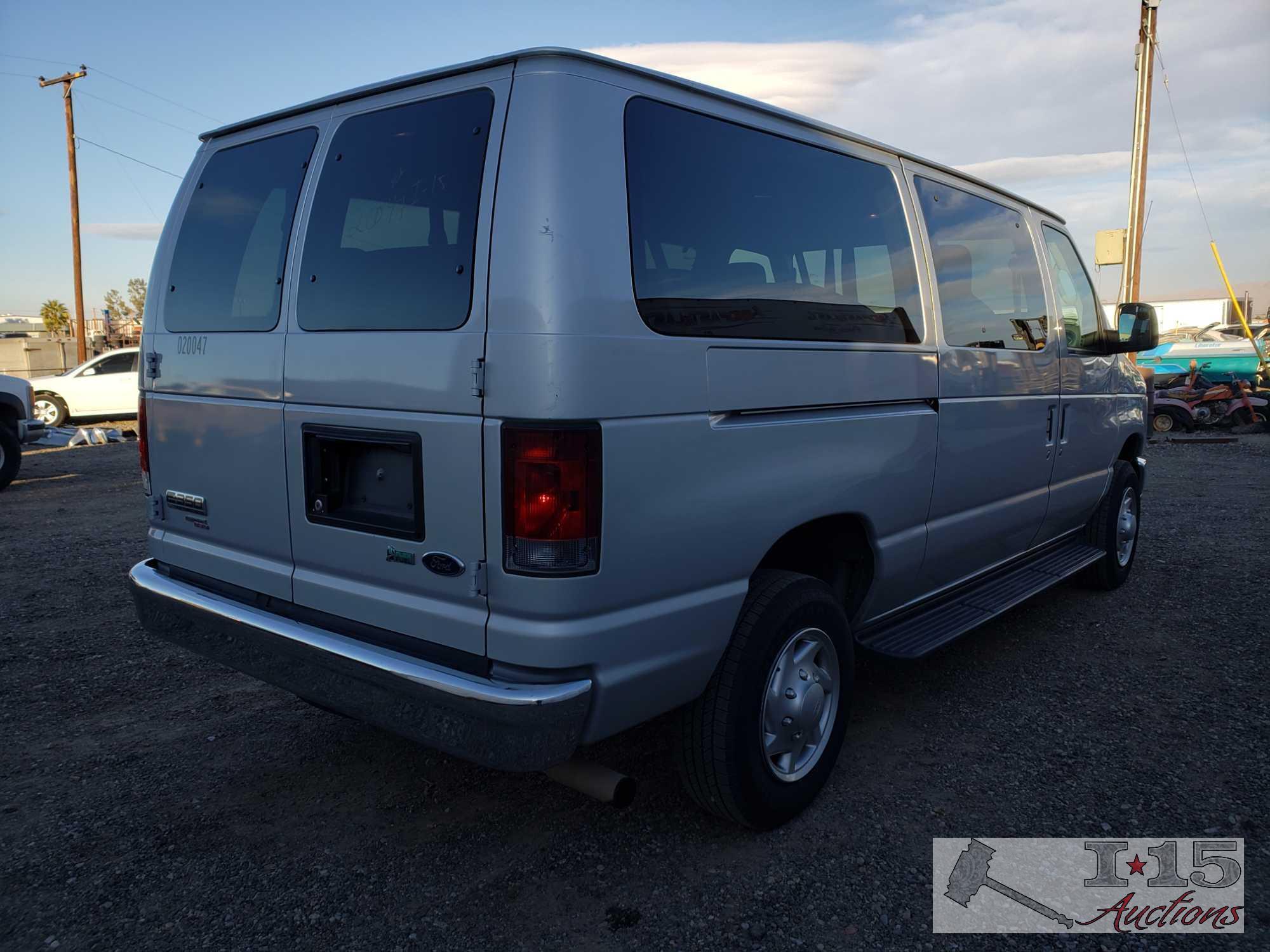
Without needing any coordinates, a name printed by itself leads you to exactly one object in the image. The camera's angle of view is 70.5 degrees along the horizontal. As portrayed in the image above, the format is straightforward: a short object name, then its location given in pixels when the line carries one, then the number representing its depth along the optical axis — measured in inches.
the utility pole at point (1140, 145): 633.0
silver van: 87.1
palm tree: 3068.4
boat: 700.0
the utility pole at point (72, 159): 1011.9
